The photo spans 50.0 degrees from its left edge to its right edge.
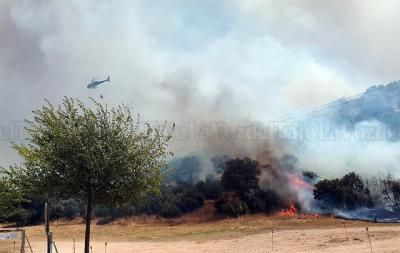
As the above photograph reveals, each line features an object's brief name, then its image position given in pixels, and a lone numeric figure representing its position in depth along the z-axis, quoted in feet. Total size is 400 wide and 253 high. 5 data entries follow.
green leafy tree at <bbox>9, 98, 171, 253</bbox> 65.82
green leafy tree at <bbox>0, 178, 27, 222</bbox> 107.34
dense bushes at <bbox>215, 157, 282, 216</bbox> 274.16
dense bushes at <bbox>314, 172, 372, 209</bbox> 259.19
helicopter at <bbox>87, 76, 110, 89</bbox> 265.54
